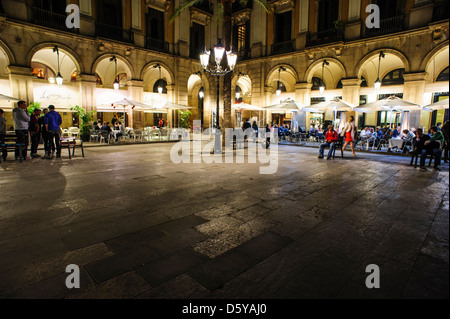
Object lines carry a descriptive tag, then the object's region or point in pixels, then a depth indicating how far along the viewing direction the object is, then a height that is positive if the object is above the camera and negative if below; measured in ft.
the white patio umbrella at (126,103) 50.44 +5.26
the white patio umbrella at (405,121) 44.57 +1.95
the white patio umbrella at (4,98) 39.34 +4.71
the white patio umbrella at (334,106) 48.57 +4.98
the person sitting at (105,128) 49.88 +0.23
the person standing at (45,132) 30.58 -0.47
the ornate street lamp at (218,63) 32.14 +8.86
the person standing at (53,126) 30.10 +0.25
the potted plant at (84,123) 51.75 +1.23
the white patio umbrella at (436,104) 31.04 +3.91
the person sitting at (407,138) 39.25 -0.97
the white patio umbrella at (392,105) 40.70 +4.41
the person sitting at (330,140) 33.76 -1.12
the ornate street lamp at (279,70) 67.70 +16.56
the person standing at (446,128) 16.46 +0.27
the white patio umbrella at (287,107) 52.51 +5.11
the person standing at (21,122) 27.78 +0.68
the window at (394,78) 60.80 +13.15
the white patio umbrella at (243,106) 57.98 +5.59
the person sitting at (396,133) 44.55 -0.16
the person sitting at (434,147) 26.48 -1.52
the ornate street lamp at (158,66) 66.03 +16.41
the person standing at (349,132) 36.14 -0.06
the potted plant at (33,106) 45.16 +4.03
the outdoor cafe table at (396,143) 38.63 -1.64
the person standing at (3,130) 27.41 -0.20
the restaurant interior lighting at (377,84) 48.85 +9.16
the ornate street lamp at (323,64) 58.95 +15.68
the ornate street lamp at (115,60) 56.84 +13.10
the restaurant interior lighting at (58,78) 49.05 +9.68
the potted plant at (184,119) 70.64 +3.04
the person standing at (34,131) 30.63 -0.31
